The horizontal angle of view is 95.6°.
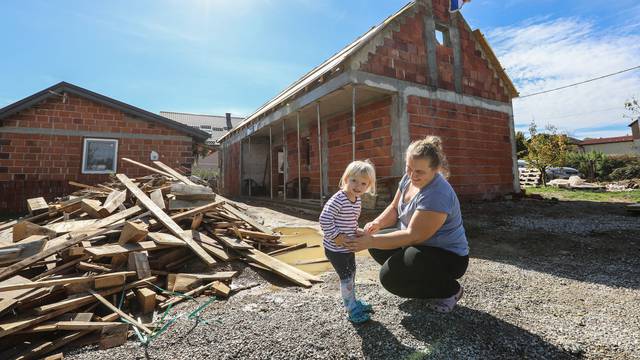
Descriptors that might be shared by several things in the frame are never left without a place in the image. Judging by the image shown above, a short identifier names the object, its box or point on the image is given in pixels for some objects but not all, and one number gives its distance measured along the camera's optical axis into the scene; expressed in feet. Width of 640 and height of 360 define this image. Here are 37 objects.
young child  7.35
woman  6.81
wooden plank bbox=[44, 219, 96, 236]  11.88
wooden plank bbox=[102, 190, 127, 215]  14.12
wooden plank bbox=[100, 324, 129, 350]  6.56
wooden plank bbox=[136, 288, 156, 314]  8.16
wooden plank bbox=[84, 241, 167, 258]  9.30
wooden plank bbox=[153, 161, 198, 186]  21.34
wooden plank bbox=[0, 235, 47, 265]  8.67
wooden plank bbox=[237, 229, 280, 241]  14.48
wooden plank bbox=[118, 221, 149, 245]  10.29
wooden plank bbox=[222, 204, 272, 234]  15.53
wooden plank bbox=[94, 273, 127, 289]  8.34
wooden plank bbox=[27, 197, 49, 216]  16.42
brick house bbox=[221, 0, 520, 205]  25.25
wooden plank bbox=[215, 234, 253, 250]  12.73
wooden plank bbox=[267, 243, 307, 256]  14.38
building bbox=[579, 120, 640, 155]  132.57
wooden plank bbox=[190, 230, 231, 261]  11.93
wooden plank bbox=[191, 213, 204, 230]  13.67
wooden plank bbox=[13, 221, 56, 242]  11.28
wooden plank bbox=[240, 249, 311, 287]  10.33
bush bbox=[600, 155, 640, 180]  75.41
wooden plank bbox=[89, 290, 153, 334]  7.09
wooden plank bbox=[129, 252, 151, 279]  9.35
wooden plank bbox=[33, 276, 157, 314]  7.25
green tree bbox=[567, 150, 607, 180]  78.18
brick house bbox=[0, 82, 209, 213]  29.86
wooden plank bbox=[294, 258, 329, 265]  12.93
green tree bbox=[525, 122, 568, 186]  62.28
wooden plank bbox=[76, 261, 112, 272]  9.32
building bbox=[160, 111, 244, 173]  123.75
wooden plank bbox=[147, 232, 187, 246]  10.93
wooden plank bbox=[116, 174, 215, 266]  11.18
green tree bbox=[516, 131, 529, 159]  84.39
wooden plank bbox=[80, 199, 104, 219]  13.79
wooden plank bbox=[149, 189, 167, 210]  14.83
